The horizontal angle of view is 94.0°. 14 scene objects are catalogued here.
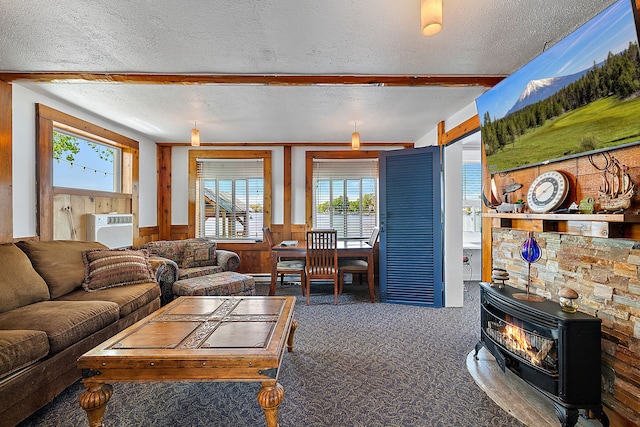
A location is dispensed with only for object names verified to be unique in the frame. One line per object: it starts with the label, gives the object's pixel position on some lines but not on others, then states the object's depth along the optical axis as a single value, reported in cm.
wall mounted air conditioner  350
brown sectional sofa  157
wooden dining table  390
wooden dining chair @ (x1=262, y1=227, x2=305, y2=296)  412
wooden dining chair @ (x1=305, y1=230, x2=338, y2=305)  378
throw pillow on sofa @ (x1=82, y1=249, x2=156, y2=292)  267
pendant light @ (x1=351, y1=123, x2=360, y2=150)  371
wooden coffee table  142
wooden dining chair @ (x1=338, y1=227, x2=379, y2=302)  407
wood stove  154
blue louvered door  374
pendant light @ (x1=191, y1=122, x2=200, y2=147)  352
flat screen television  138
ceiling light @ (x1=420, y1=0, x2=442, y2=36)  135
